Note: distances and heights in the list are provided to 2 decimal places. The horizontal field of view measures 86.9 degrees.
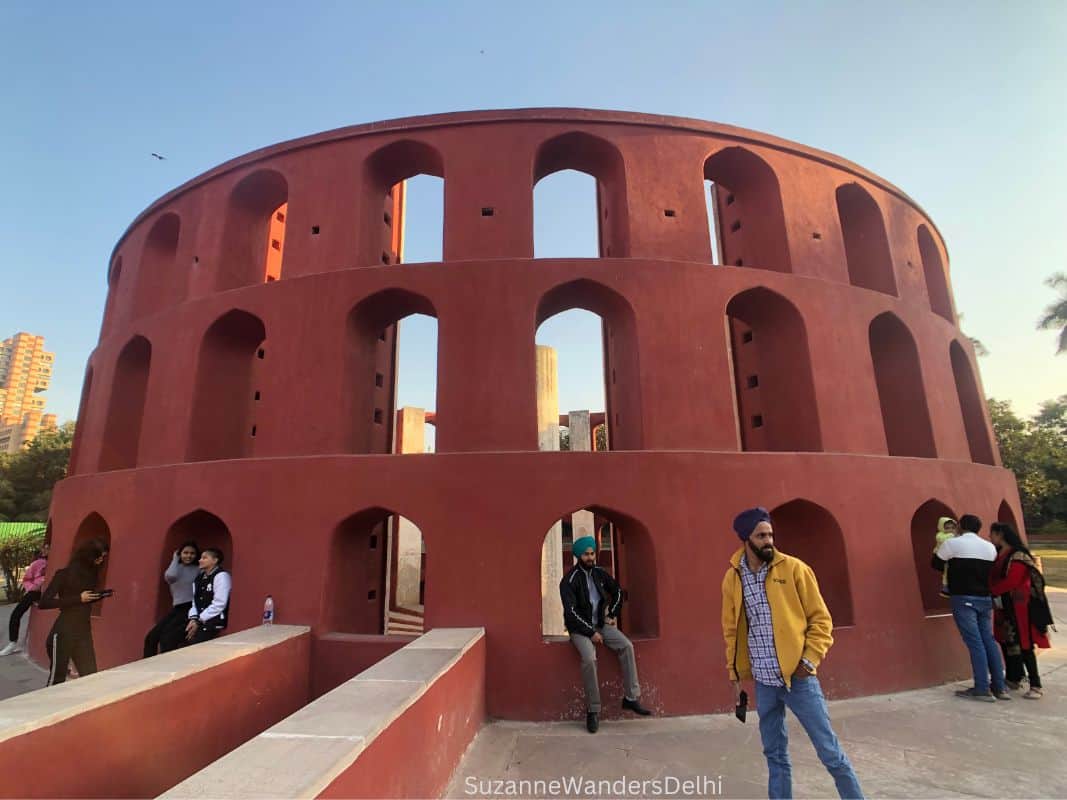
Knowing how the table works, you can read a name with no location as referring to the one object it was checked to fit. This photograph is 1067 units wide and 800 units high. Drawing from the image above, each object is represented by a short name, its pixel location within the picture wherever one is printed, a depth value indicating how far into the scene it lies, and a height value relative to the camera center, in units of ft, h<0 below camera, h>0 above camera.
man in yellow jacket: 9.95 -1.81
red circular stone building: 20.47 +6.23
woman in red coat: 19.51 -2.50
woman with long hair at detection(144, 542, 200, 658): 19.29 -1.75
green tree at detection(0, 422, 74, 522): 96.53 +13.19
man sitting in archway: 17.81 -2.16
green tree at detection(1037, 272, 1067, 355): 77.73 +29.37
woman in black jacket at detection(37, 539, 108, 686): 17.17 -1.66
